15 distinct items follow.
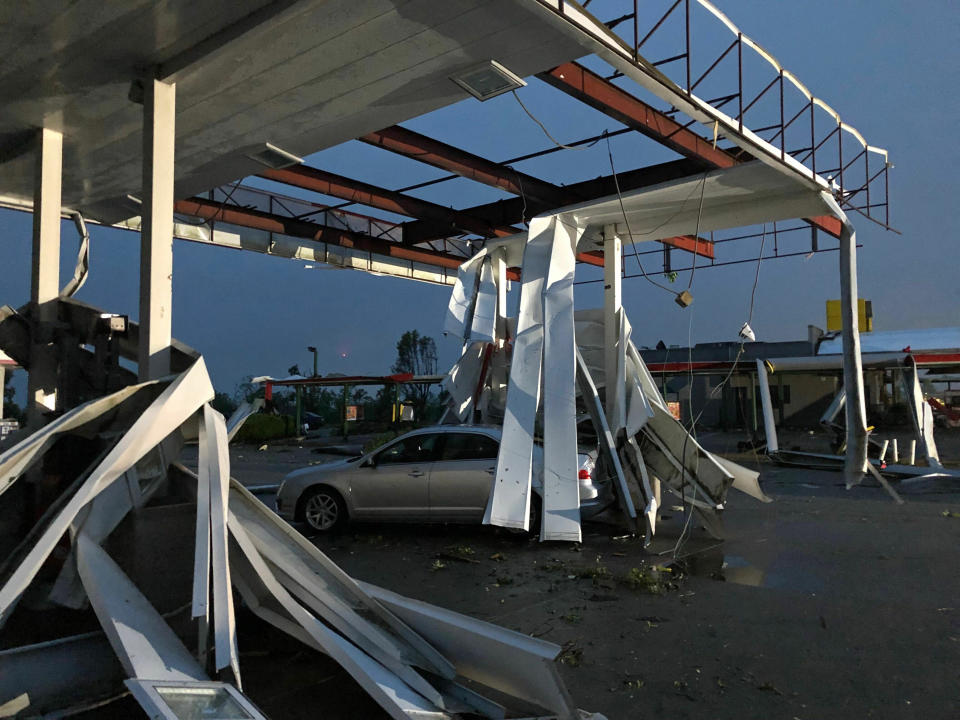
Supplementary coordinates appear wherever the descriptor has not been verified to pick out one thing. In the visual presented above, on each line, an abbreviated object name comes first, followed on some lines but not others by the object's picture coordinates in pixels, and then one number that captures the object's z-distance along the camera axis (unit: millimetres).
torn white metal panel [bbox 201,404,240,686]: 3867
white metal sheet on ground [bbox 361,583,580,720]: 4020
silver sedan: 9719
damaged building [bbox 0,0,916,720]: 4246
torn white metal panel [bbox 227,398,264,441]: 5671
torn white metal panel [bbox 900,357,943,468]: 16547
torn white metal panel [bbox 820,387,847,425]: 16219
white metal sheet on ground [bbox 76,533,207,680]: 3779
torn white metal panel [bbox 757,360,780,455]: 18312
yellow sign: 16156
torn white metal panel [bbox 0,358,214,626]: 3895
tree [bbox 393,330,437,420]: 72000
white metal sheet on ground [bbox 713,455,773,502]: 9477
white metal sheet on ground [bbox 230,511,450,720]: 3893
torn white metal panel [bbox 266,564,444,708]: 4195
